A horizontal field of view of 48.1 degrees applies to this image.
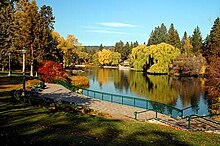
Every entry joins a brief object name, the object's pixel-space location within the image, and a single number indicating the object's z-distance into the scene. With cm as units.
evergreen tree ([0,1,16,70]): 3249
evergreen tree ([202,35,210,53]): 7675
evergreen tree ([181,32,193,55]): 9085
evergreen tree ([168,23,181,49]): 8612
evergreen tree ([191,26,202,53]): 8982
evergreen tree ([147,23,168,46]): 9914
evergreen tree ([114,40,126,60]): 12016
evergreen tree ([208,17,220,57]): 3434
